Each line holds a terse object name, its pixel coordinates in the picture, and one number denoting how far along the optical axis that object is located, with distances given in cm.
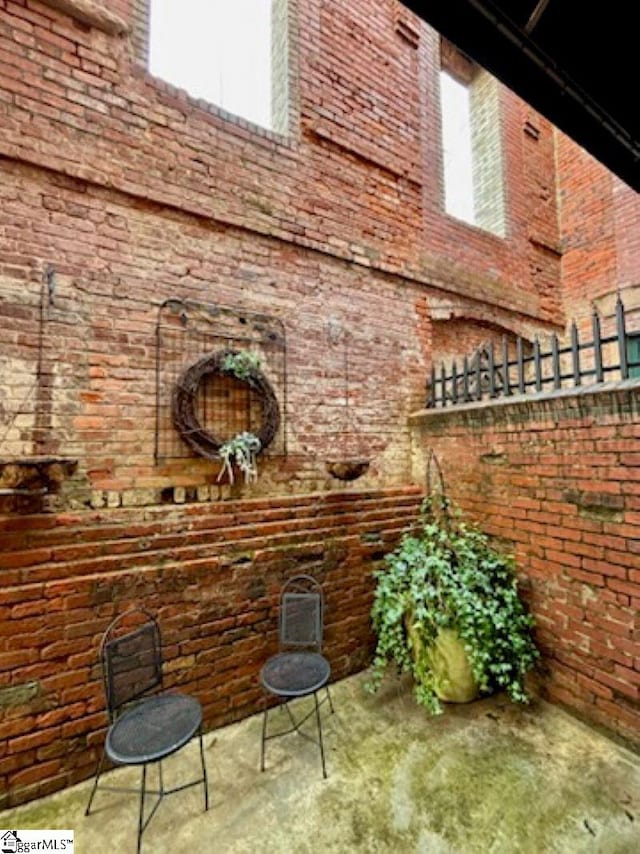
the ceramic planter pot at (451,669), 292
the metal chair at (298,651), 241
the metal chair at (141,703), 195
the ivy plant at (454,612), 290
